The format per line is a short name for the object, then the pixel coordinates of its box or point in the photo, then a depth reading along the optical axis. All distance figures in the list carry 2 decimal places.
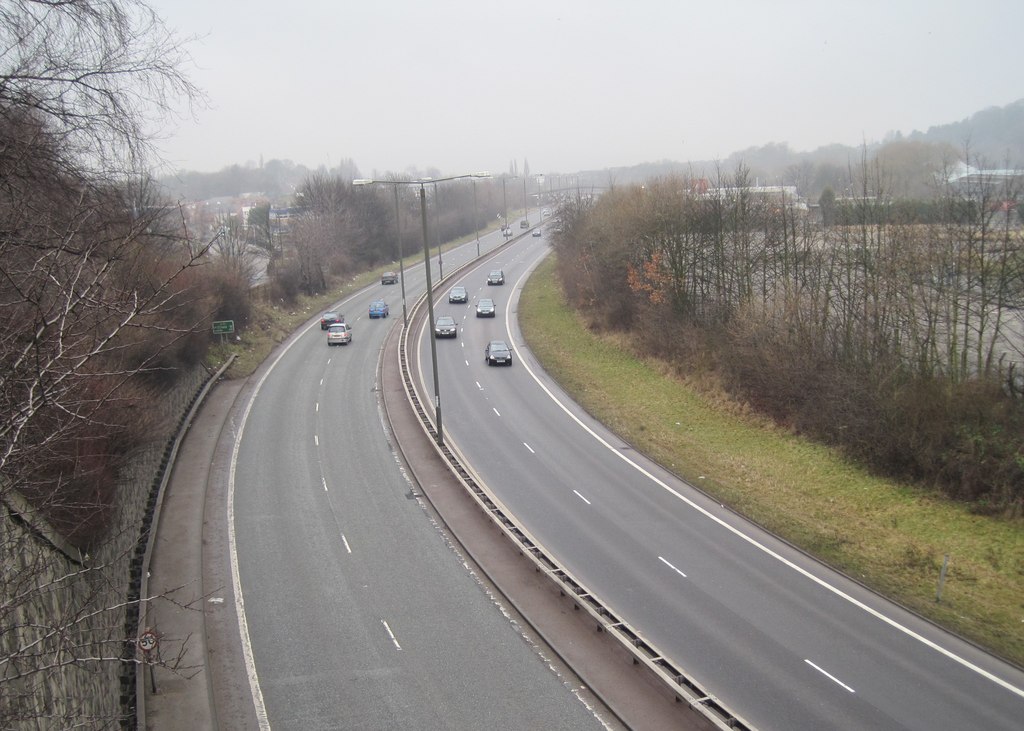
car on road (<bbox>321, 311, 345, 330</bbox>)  49.46
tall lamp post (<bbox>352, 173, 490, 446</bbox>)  25.52
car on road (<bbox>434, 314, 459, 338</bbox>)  46.03
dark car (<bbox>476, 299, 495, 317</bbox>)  52.50
